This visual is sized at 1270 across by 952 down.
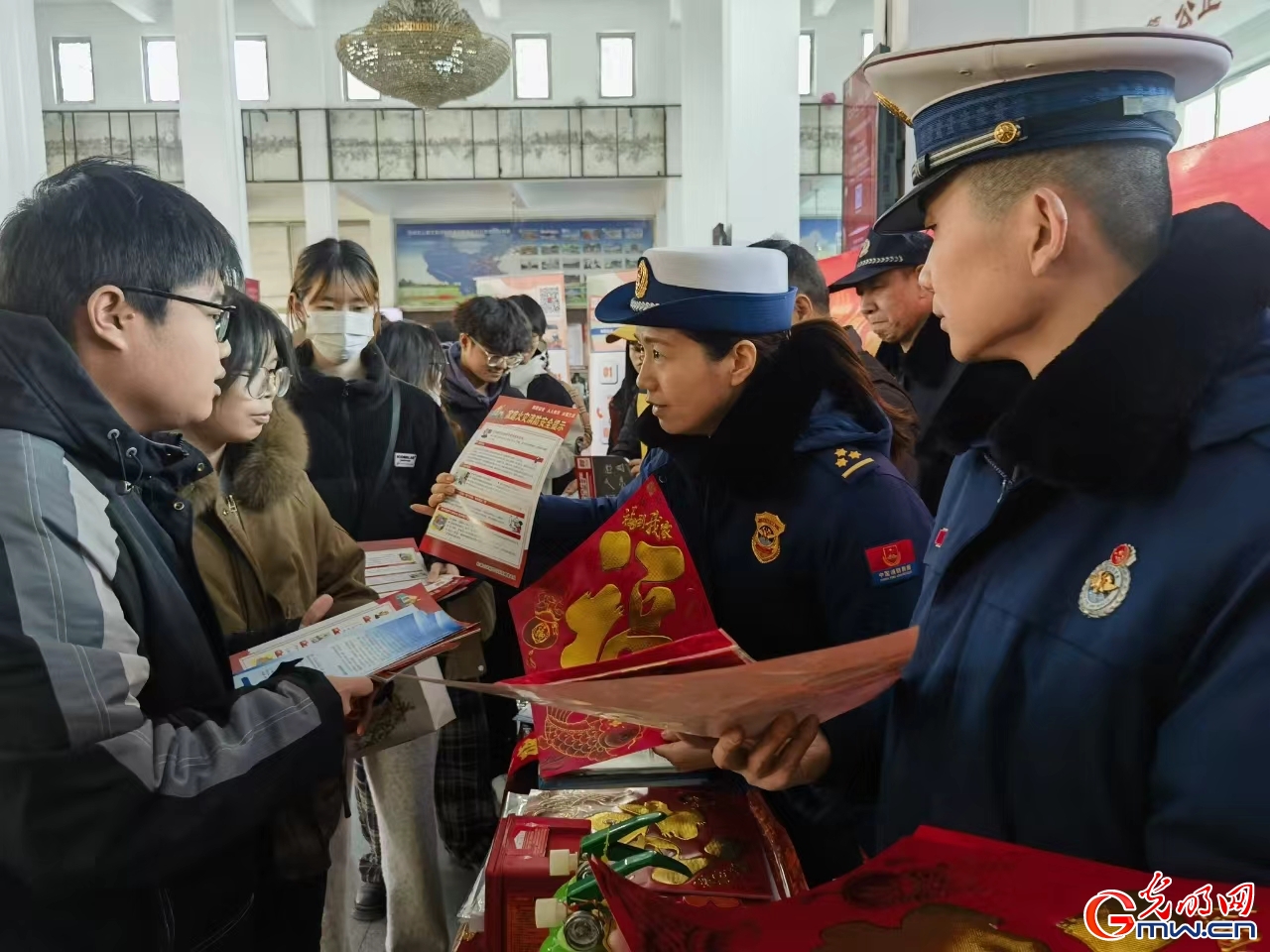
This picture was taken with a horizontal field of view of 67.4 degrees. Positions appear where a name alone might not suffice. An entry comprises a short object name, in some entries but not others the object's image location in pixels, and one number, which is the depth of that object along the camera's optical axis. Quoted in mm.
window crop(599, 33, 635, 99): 15469
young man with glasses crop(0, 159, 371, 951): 979
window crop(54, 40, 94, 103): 15023
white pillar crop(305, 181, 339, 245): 14422
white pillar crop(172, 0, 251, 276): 8508
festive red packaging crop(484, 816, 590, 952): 1365
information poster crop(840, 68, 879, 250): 4434
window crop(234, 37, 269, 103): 14742
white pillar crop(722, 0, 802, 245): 6883
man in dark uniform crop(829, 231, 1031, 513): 3037
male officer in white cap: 771
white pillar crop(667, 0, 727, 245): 10523
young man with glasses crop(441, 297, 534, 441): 4242
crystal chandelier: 8047
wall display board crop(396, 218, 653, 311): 16906
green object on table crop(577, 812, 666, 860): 1134
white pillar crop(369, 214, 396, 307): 16797
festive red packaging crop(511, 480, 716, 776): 1586
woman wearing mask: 2791
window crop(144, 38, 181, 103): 15043
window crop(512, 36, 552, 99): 15367
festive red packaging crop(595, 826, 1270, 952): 605
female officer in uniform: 1709
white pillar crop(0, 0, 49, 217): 4438
